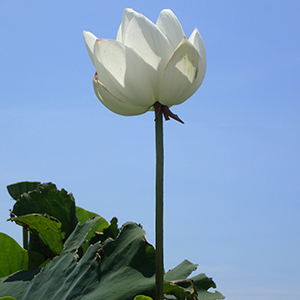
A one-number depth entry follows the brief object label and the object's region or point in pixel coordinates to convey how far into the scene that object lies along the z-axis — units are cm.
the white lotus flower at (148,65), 113
